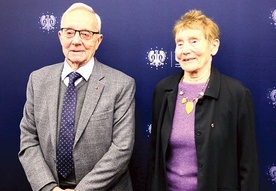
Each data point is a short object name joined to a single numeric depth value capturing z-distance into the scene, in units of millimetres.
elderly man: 2090
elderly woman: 1951
